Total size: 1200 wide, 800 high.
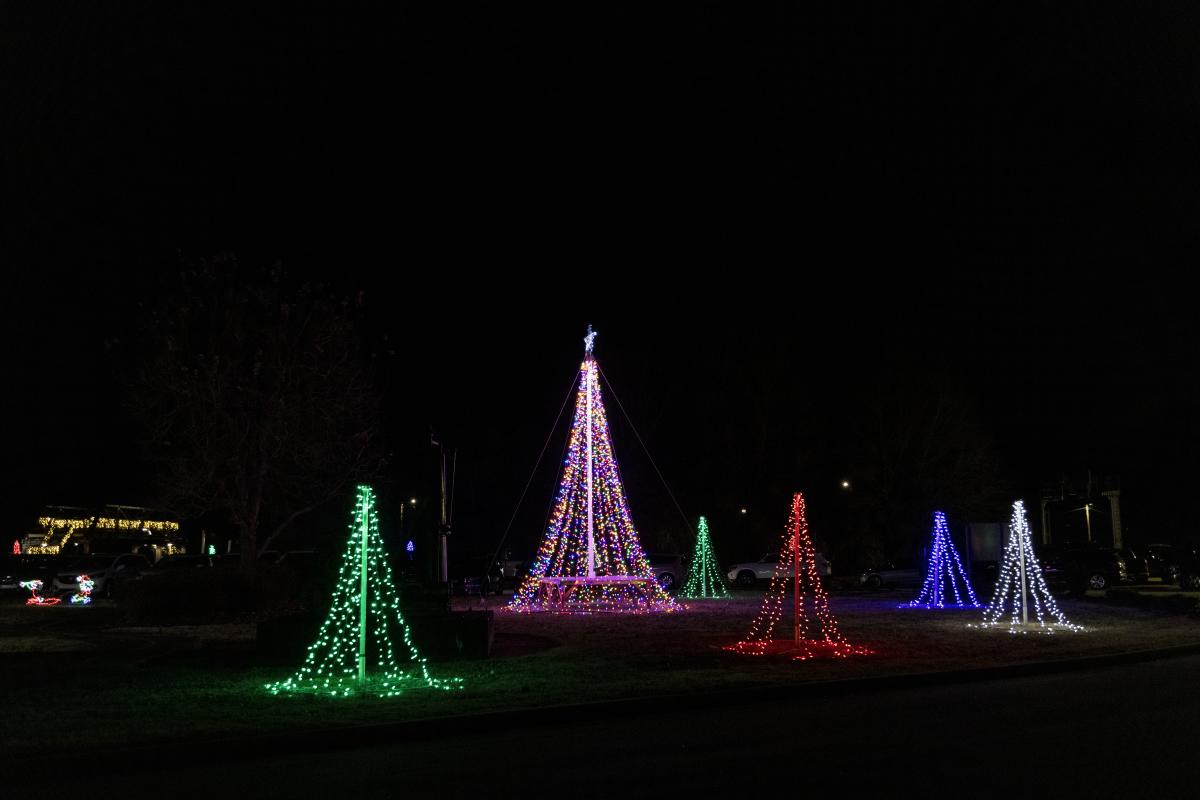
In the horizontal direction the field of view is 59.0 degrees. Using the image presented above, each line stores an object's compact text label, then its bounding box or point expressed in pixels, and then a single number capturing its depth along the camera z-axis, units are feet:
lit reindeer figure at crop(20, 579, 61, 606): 101.63
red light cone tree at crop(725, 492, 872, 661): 53.21
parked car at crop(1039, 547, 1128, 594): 117.50
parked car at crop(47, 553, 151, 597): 111.45
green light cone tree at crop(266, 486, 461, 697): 41.65
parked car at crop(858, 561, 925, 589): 140.26
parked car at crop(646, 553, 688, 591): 128.77
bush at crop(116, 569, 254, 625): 75.00
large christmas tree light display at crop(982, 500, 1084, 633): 71.15
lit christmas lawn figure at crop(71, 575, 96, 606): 102.72
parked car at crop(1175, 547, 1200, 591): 117.70
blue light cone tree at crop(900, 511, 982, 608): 99.86
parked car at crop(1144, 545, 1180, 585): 143.74
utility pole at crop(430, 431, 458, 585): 67.97
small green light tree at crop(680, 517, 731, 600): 118.52
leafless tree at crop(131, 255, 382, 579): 88.28
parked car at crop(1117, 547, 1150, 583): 128.47
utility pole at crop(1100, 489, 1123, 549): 192.85
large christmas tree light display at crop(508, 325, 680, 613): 90.38
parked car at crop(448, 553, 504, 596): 119.65
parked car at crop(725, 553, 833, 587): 148.97
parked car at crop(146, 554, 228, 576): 107.14
